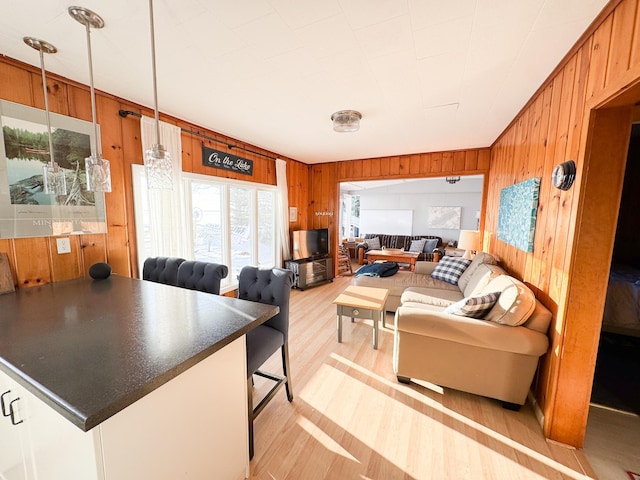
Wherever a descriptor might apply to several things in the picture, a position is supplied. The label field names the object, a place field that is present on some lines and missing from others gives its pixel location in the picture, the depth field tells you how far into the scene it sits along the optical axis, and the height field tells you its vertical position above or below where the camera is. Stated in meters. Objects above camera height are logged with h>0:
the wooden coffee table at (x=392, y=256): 5.64 -0.88
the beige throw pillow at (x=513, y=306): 1.76 -0.61
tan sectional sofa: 1.76 -0.94
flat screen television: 4.91 -0.56
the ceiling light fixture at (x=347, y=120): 2.71 +1.03
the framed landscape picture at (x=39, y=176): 1.79 +0.26
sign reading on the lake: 3.32 +0.74
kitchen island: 0.77 -0.56
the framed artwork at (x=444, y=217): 7.74 +0.01
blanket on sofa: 3.82 -0.82
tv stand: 4.74 -1.07
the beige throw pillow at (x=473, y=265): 3.04 -0.59
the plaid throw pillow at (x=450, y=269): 3.52 -0.73
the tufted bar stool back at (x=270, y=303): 1.68 -0.63
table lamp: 3.94 -0.36
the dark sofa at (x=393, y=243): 7.42 -0.78
